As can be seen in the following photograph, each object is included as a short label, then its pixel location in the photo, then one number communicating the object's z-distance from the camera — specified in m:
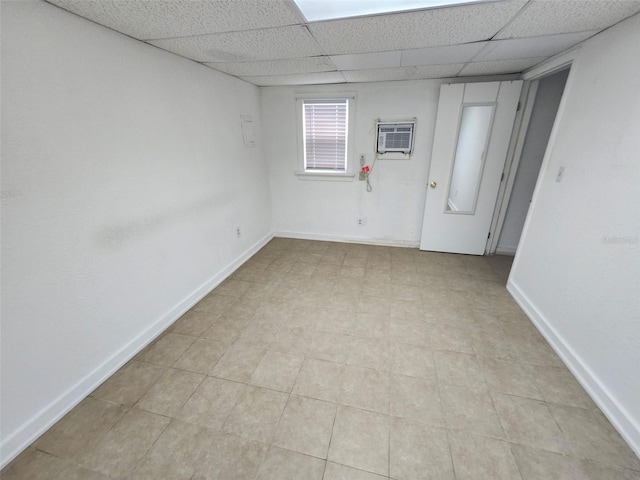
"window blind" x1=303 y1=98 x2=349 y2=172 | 3.39
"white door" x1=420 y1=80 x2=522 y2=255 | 2.84
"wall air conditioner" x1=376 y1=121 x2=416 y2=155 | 3.20
